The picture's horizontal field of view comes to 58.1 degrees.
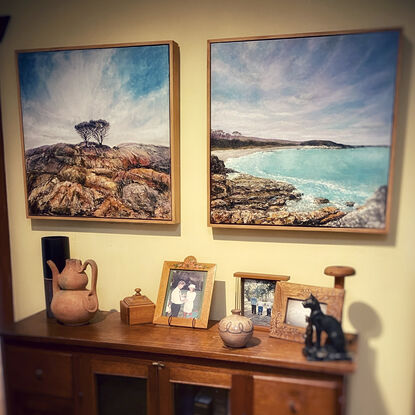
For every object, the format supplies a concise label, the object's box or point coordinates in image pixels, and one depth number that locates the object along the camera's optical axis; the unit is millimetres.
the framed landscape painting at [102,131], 1780
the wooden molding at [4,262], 2027
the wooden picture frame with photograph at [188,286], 1714
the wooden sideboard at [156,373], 1425
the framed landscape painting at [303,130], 1563
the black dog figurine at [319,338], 1400
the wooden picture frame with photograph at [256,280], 1696
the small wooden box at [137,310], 1744
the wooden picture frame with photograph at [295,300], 1530
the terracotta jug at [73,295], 1707
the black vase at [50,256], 1853
